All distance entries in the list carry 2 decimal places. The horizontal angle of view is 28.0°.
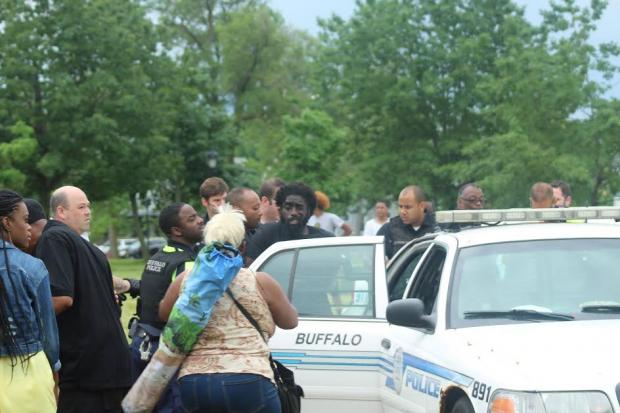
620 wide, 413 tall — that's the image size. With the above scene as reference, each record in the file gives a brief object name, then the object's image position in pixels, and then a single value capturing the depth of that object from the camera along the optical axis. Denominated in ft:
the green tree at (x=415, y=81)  168.55
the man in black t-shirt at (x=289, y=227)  32.50
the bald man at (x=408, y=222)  34.94
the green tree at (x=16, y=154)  154.40
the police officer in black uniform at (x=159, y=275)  24.98
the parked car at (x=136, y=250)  283.92
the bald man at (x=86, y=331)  22.67
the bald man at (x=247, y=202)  32.71
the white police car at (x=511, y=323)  19.29
